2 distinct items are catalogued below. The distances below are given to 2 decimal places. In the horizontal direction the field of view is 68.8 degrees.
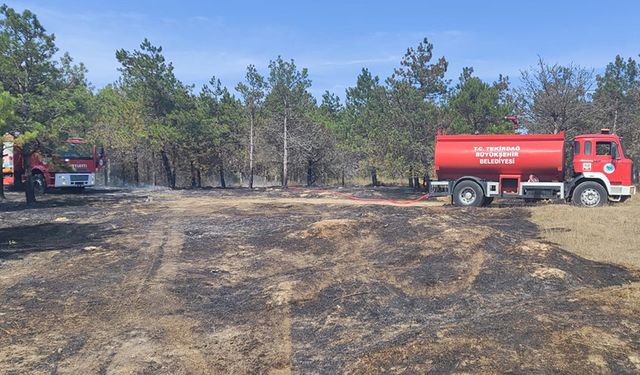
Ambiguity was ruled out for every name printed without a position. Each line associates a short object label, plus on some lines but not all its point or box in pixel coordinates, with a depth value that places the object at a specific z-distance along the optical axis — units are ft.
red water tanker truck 55.21
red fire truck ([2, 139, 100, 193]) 78.43
